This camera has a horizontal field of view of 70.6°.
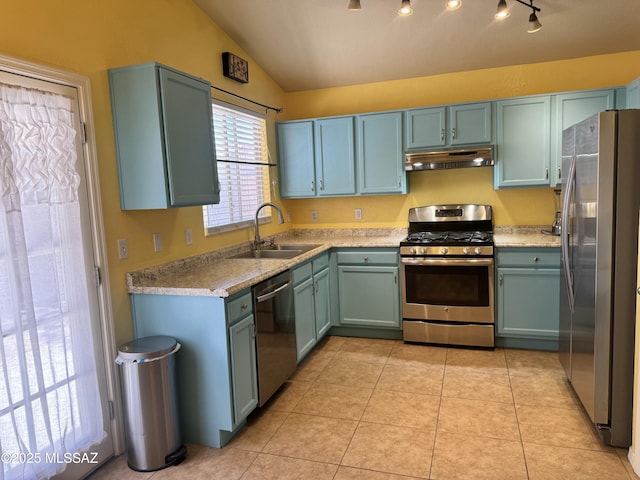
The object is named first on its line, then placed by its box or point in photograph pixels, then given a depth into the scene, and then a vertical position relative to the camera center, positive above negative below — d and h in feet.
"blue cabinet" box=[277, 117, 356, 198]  14.24 +1.32
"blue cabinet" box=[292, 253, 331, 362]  11.14 -2.74
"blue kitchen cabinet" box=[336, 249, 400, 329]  13.30 -2.73
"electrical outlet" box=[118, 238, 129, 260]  8.38 -0.78
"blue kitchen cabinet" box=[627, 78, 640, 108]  10.96 +2.23
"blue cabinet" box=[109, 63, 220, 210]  8.06 +1.31
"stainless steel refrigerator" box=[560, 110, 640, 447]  7.35 -1.27
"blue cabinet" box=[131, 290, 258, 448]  8.08 -2.74
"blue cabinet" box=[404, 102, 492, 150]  12.91 +1.94
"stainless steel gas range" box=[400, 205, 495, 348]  12.27 -2.68
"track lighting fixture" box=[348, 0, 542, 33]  8.93 +3.76
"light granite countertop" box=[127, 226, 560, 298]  8.32 -1.42
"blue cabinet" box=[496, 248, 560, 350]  11.89 -2.85
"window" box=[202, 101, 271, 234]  11.69 +1.00
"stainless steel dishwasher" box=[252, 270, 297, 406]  9.20 -2.85
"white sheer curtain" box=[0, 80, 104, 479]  6.27 -1.28
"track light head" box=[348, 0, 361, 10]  8.87 +3.78
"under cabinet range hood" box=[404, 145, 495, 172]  12.82 +0.99
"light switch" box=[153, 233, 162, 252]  9.34 -0.74
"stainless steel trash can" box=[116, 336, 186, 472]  7.57 -3.36
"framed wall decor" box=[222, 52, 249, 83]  11.71 +3.58
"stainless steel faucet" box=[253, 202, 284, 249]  12.96 -1.12
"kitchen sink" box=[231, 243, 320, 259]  12.26 -1.42
